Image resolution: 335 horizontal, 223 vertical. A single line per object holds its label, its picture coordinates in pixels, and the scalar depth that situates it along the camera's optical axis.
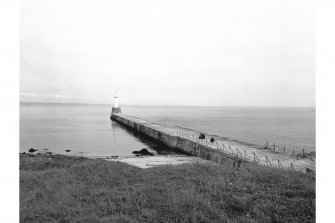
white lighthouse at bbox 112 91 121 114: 64.46
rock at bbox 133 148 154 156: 20.40
